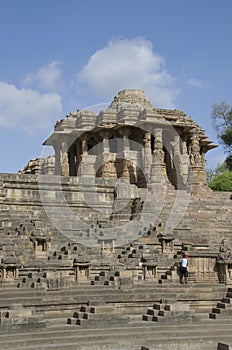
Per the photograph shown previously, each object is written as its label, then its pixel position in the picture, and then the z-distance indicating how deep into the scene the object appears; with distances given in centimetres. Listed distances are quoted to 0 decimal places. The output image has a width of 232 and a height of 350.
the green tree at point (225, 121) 4938
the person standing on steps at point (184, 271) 1745
